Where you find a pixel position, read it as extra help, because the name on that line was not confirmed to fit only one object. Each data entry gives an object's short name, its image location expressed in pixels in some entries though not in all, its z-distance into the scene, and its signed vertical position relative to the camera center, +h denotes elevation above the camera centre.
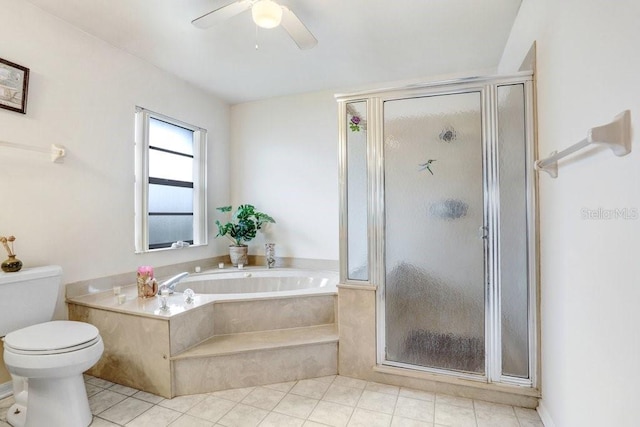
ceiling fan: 1.68 +1.16
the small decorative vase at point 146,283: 2.37 -0.49
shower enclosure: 1.83 -0.02
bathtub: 3.07 -0.62
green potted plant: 3.51 -0.09
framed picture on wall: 1.92 +0.85
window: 2.83 +0.37
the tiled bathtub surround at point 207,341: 1.99 -0.86
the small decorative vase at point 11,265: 1.82 -0.26
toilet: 1.52 -0.67
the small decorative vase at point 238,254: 3.58 -0.40
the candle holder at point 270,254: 3.54 -0.40
